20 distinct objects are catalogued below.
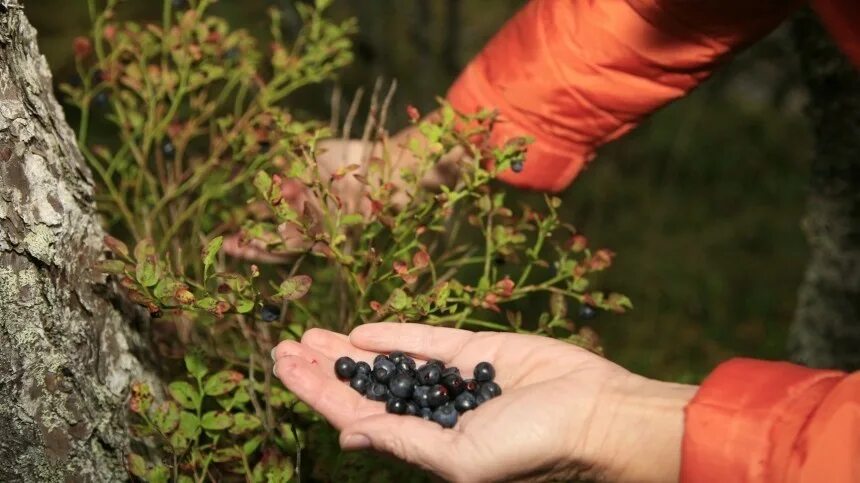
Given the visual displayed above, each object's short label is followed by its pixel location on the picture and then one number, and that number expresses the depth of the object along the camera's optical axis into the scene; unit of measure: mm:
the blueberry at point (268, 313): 501
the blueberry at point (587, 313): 540
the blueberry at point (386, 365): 474
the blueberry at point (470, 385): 468
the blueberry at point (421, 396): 464
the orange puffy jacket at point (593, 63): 545
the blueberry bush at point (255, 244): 474
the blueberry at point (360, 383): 467
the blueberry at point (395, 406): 461
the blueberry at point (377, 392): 465
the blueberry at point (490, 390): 461
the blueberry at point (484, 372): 469
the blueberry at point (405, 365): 475
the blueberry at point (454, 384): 467
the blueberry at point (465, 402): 459
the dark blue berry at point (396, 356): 478
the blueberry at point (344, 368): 469
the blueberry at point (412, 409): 465
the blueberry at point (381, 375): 472
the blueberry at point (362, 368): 471
